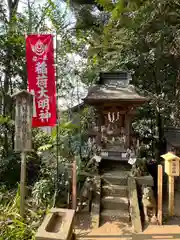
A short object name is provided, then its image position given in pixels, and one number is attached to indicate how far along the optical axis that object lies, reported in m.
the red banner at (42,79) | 4.81
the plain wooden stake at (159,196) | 4.87
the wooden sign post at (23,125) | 4.41
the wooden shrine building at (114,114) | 6.59
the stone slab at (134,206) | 4.65
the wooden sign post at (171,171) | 5.27
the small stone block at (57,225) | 3.04
